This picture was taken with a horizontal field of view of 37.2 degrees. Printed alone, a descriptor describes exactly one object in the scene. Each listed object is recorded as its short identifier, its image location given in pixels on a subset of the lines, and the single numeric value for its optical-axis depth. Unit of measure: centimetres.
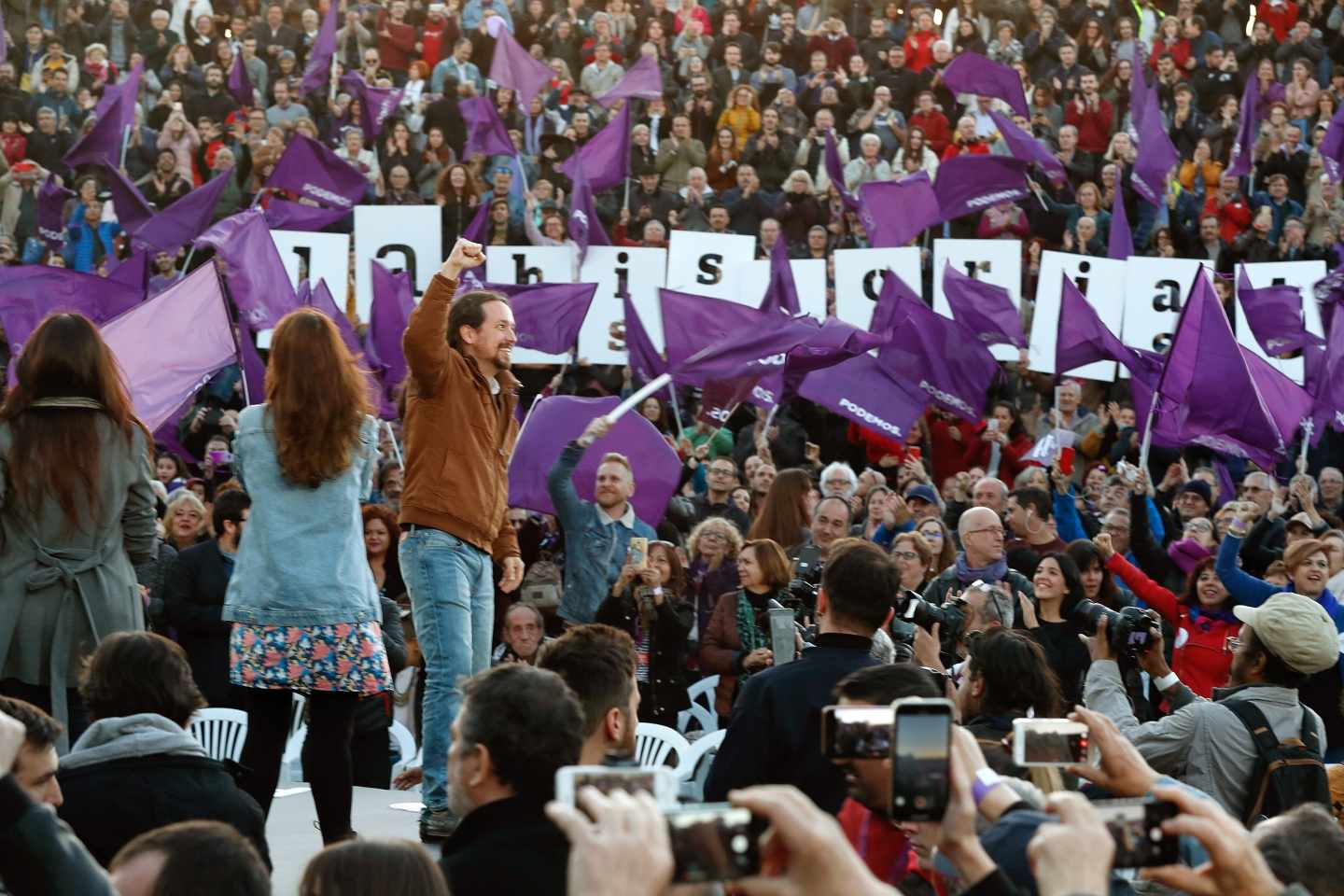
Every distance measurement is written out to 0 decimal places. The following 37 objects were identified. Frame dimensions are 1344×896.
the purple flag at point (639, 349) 1431
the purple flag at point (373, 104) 1911
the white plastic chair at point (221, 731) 804
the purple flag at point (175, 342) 1129
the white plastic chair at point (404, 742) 896
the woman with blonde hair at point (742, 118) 2028
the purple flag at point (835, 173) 1720
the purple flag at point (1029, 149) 1720
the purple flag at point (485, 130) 1708
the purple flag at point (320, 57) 2017
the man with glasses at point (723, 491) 1203
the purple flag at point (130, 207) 1512
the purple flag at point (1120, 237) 1630
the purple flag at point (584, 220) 1526
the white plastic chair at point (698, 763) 775
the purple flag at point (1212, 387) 1266
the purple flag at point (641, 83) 1873
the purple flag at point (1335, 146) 1694
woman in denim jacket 564
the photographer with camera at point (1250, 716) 624
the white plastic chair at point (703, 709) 959
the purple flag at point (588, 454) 1109
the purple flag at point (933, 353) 1389
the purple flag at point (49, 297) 1276
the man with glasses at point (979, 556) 912
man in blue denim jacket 951
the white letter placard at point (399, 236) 1540
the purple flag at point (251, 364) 1277
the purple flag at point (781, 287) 1483
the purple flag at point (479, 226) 1560
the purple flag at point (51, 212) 1723
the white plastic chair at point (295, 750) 870
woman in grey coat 569
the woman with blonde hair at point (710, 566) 1012
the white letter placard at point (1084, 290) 1541
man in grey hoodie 485
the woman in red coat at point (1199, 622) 956
